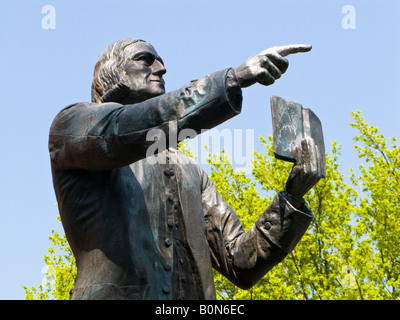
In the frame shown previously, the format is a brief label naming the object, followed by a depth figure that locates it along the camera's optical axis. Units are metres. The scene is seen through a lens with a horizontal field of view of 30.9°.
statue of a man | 3.54
